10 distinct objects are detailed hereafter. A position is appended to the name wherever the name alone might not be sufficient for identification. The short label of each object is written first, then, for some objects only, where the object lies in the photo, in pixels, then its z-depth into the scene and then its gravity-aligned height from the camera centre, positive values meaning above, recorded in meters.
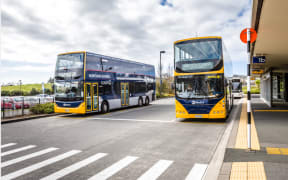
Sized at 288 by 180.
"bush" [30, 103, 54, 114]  15.65 -1.24
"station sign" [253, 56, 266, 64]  11.87 +1.52
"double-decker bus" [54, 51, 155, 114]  14.36 +0.48
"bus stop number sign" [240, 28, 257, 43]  6.11 +1.40
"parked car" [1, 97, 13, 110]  17.62 -0.99
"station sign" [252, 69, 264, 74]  24.04 +1.93
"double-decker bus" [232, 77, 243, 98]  34.31 +0.10
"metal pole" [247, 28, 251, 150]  5.90 -0.05
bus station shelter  6.18 +2.11
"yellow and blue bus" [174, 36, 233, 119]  11.04 +0.58
